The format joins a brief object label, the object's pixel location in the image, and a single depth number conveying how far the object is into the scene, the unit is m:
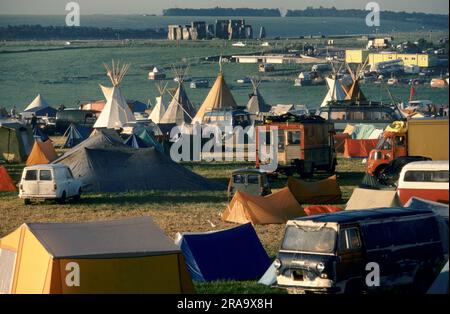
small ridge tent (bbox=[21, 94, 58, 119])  56.22
